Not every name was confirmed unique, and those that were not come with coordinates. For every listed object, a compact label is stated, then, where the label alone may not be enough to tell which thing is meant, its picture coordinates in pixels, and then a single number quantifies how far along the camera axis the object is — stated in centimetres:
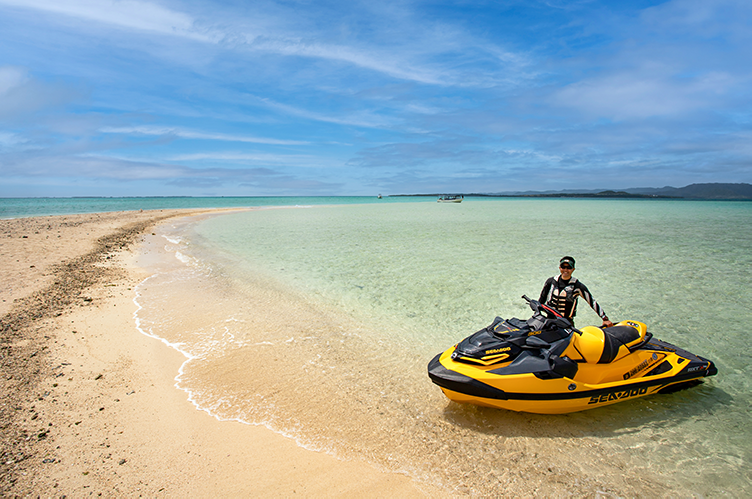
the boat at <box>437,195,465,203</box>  8938
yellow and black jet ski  377
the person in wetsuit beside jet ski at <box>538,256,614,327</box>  479
